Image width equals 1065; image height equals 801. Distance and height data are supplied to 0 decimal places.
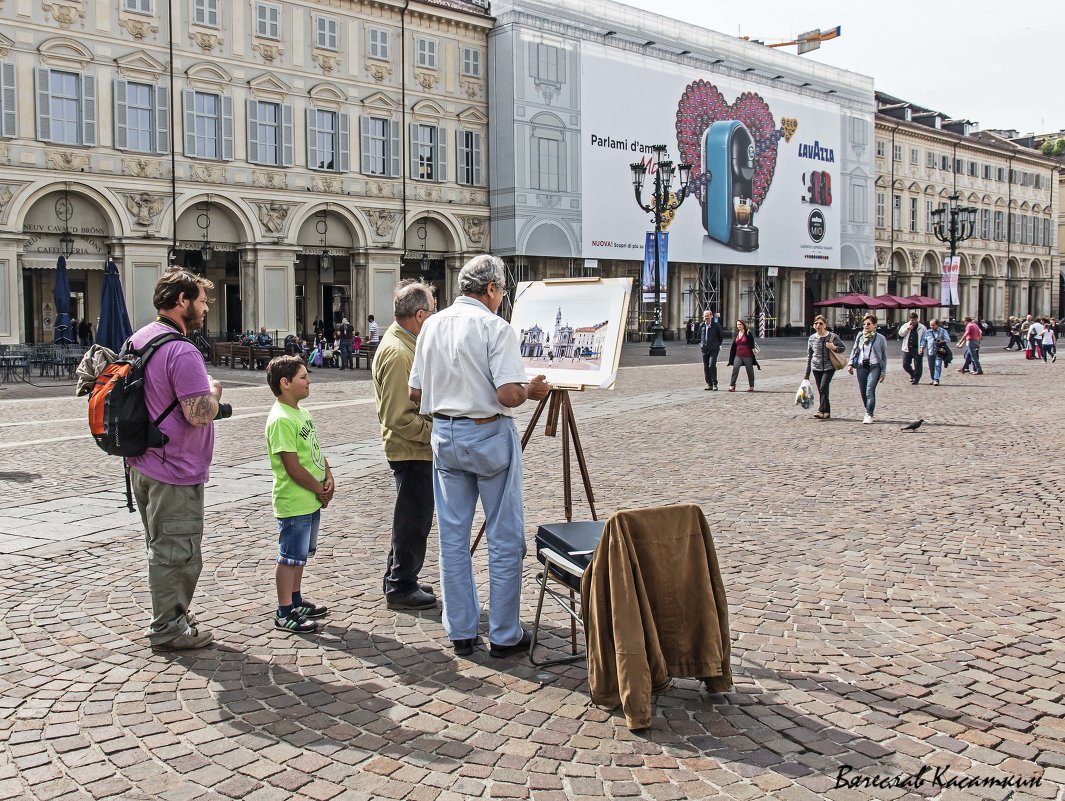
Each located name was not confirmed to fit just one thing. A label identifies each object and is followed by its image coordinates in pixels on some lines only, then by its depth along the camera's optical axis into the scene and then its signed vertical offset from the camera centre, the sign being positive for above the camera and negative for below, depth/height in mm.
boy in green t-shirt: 5066 -750
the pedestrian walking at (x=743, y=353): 19844 -278
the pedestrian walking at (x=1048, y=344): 31359 -180
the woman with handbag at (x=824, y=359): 15023 -308
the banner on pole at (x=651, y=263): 37625 +2935
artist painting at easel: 4566 -466
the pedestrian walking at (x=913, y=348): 21234 -201
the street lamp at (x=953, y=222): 43438 +6309
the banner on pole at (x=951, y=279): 45188 +2670
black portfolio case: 4383 -913
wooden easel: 5566 -513
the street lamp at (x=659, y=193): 30844 +4643
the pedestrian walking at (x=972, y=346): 25750 -197
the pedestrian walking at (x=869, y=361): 14648 -328
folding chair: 4379 -963
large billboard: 39344 +7758
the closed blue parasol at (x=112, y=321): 20219 +390
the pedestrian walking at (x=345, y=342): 27391 -62
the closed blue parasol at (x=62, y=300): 23688 +952
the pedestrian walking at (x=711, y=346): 19984 -141
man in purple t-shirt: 4605 -586
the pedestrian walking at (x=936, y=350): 21656 -250
